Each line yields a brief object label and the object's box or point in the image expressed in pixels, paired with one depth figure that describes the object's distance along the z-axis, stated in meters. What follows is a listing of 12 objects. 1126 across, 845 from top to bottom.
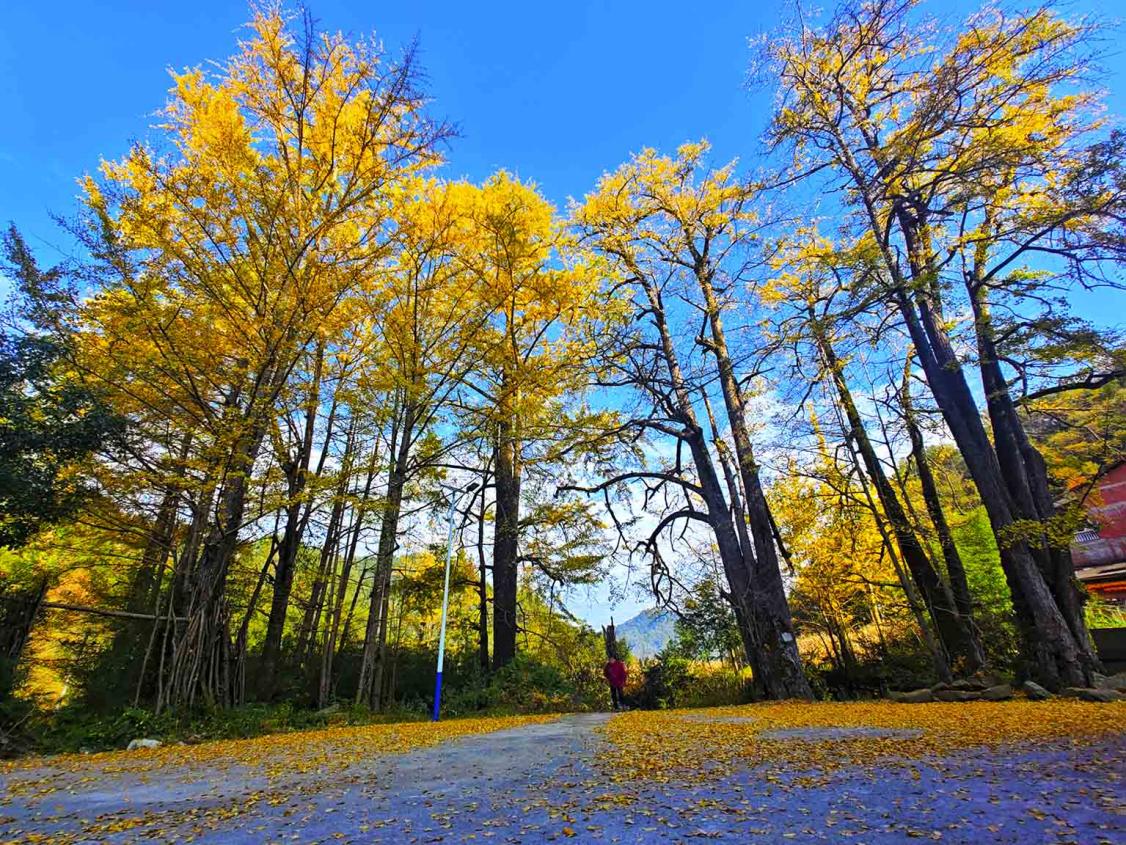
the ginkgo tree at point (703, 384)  9.92
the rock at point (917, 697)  8.02
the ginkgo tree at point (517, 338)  10.25
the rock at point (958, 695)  7.58
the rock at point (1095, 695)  6.25
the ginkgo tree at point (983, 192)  6.67
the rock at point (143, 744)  5.81
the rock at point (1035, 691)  6.93
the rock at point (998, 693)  7.31
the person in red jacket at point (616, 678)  10.53
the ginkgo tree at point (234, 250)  7.32
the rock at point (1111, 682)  6.64
